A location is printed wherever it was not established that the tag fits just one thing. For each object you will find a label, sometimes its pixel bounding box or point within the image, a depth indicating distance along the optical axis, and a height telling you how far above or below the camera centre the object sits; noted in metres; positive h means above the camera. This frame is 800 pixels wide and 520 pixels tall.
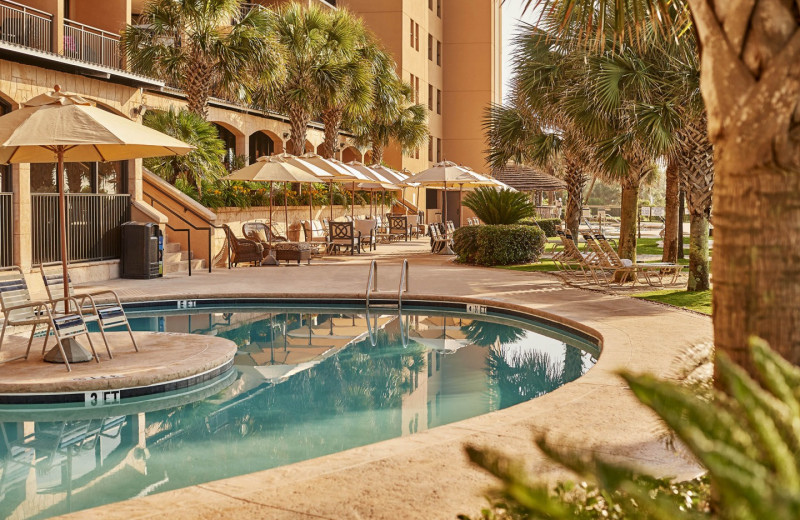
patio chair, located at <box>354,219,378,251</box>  25.99 -0.11
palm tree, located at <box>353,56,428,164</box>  30.91 +4.29
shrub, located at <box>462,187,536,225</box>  20.62 +0.52
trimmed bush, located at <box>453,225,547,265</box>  19.78 -0.43
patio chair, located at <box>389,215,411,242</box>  30.56 -0.05
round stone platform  7.27 -1.34
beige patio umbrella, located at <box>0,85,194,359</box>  7.86 +0.90
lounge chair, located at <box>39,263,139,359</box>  8.30 -0.85
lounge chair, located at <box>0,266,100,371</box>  7.74 -0.87
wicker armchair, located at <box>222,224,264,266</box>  18.86 -0.54
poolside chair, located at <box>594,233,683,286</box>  14.58 -0.67
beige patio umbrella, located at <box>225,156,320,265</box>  19.12 +1.18
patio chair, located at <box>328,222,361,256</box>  23.19 -0.32
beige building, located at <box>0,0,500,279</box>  14.10 +2.32
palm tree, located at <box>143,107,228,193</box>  19.08 +1.78
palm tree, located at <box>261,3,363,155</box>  25.75 +5.03
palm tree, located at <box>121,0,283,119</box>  19.81 +4.15
